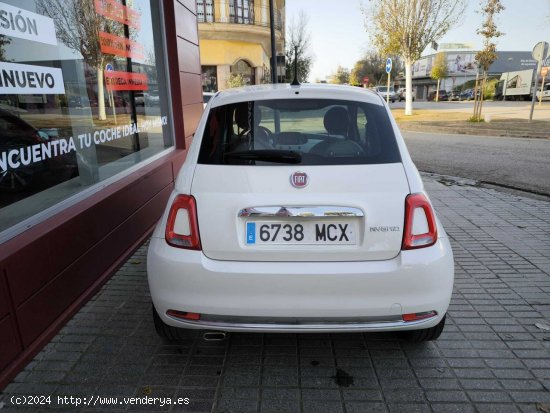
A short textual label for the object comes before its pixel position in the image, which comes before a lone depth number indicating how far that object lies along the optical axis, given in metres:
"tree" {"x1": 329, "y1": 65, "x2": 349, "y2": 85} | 95.54
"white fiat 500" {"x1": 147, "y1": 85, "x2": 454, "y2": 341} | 2.27
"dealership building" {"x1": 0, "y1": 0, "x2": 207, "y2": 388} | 2.85
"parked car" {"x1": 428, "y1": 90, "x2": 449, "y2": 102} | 57.44
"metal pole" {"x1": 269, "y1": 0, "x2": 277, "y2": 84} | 10.87
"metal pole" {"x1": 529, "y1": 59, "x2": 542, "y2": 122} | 16.05
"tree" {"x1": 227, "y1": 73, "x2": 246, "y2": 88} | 28.31
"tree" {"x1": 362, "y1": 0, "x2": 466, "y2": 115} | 24.19
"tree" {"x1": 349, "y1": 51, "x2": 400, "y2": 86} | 86.81
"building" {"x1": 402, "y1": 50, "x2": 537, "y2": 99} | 76.56
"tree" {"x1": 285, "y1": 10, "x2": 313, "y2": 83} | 46.09
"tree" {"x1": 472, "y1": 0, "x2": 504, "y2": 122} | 18.20
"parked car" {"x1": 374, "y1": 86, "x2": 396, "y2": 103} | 51.32
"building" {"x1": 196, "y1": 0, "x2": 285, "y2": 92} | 29.94
